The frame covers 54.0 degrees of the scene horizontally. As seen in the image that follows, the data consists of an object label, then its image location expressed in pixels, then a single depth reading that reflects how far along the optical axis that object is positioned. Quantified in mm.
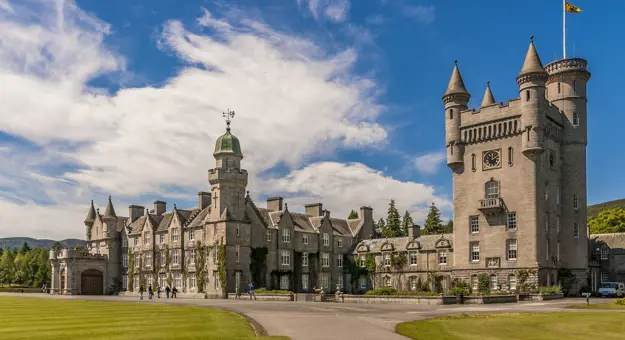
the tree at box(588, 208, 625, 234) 95125
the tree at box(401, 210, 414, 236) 124200
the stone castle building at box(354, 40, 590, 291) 63656
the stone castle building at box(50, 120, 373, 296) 72125
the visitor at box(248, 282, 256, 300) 60156
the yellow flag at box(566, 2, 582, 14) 64125
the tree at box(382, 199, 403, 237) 120062
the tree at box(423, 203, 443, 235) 115188
